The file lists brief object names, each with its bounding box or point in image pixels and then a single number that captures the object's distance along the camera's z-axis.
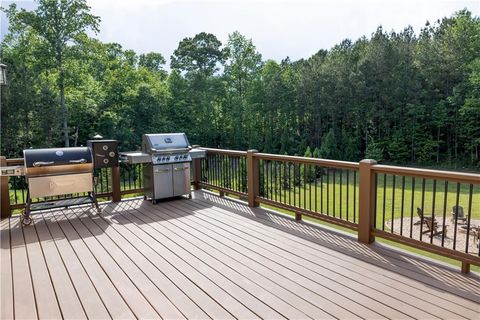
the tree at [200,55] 25.84
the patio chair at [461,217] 9.05
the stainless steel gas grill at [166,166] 5.40
